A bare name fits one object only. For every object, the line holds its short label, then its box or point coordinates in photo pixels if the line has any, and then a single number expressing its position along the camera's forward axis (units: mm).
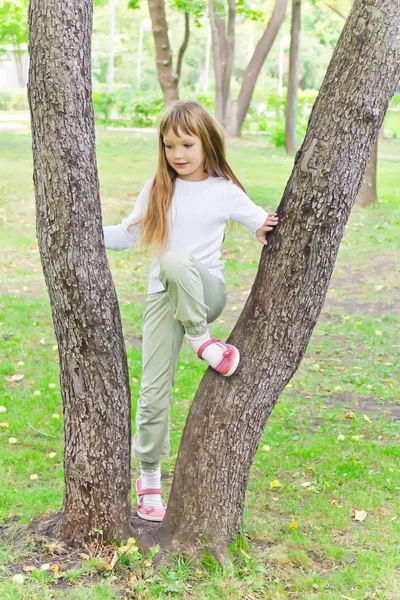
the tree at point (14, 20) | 16016
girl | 3469
